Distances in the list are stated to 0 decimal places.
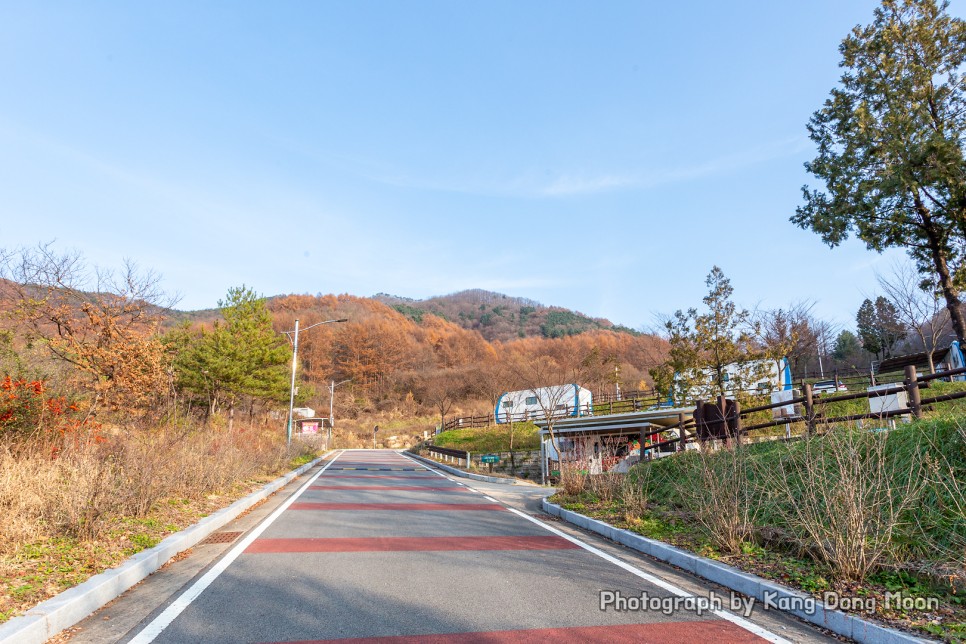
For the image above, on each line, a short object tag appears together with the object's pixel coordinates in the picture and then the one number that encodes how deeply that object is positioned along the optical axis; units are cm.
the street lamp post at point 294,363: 2434
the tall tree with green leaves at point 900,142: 1455
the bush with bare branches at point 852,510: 477
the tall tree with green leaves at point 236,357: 3706
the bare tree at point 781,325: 3319
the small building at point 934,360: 3753
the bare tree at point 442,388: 7494
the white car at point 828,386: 3122
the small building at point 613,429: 2104
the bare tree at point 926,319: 2805
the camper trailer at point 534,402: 3558
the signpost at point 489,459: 2956
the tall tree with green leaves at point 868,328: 5666
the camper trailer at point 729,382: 1989
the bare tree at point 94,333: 1181
